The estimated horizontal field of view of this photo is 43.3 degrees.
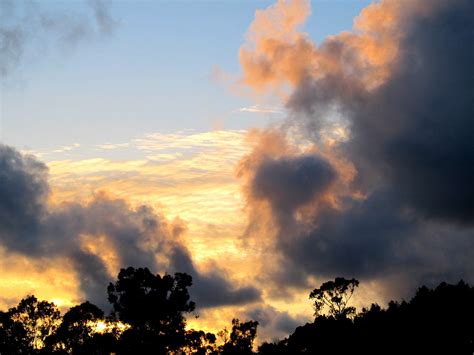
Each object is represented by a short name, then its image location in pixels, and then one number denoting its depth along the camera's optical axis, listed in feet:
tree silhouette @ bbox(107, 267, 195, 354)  284.61
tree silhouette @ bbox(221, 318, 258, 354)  408.26
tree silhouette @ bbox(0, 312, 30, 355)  291.58
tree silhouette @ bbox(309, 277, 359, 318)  348.18
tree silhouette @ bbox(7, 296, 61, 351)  298.15
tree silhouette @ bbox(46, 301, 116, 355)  290.76
